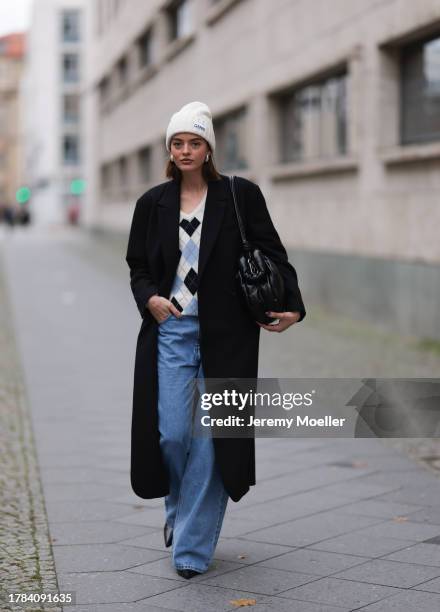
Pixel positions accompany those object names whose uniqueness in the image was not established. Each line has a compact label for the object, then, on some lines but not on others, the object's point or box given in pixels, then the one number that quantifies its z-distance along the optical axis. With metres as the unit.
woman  4.45
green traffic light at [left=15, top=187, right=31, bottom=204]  72.69
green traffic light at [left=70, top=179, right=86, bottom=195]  71.69
